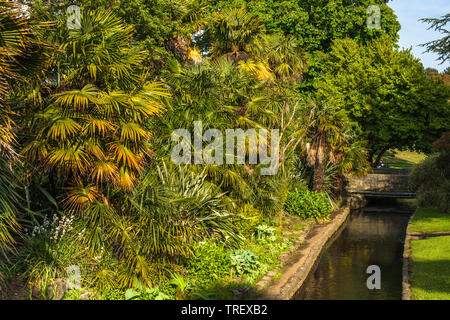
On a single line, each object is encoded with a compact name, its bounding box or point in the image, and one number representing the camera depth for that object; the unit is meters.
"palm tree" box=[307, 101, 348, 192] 21.39
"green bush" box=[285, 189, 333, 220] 20.47
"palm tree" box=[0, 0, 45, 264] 8.05
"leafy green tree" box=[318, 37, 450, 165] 29.50
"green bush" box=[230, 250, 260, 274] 11.88
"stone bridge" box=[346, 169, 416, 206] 28.44
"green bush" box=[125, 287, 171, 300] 9.09
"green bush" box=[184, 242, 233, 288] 10.83
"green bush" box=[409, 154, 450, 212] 22.38
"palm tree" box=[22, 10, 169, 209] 9.41
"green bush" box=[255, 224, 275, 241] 15.05
